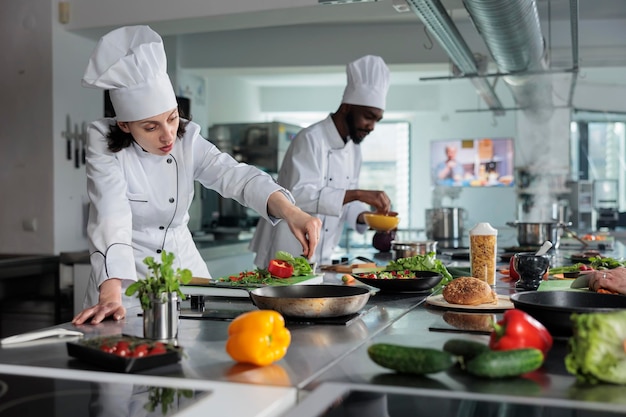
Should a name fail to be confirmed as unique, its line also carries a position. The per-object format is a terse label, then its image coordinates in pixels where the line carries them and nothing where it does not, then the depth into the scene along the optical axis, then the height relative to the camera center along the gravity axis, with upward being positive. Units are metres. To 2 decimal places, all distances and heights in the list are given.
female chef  2.24 +0.09
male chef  4.09 +0.25
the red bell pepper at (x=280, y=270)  2.34 -0.22
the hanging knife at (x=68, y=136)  4.98 +0.45
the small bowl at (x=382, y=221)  3.51 -0.10
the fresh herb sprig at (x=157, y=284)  1.52 -0.17
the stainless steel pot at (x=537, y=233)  4.18 -0.19
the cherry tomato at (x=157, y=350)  1.31 -0.27
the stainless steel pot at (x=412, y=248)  3.33 -0.22
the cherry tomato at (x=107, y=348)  1.32 -0.27
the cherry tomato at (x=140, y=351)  1.29 -0.27
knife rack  4.99 +0.42
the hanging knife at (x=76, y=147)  5.05 +0.38
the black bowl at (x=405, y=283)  2.30 -0.26
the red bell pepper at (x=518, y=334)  1.25 -0.23
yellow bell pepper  1.30 -0.25
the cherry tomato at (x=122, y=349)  1.31 -0.27
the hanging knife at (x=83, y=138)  5.10 +0.45
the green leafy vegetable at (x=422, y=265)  2.54 -0.23
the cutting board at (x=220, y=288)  2.17 -0.26
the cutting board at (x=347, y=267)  2.92 -0.27
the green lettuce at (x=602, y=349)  1.15 -0.24
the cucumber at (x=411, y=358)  1.19 -0.26
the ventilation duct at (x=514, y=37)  3.71 +0.99
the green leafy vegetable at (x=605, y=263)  2.76 -0.24
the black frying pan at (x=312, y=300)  1.73 -0.24
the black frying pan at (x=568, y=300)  1.59 -0.22
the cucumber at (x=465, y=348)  1.23 -0.25
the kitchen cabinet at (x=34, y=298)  4.87 -0.66
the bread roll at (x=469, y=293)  1.99 -0.25
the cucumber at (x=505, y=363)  1.17 -0.26
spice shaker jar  2.56 -0.18
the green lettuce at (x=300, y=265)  2.45 -0.22
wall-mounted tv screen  11.73 +0.65
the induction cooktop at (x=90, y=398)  1.11 -0.31
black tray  1.28 -0.28
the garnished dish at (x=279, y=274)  2.26 -0.24
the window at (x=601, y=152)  9.84 +0.68
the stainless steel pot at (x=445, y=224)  5.22 -0.16
